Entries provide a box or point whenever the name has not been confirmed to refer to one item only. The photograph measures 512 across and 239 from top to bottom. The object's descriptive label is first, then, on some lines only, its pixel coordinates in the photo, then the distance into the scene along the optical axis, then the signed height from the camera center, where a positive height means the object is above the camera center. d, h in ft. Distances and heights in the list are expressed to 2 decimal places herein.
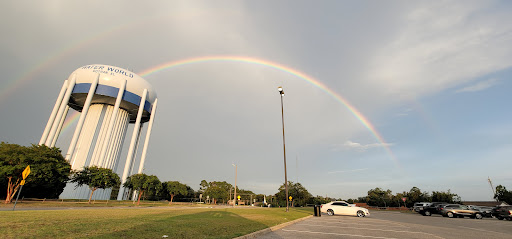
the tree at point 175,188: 215.31 +11.53
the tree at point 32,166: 93.61 +13.18
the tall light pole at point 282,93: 81.66 +39.39
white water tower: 161.89 +64.13
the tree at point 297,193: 256.03 +11.04
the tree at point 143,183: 159.74 +11.94
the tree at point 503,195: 156.29 +9.34
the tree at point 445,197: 164.96 +6.84
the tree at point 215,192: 299.34 +13.43
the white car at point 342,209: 73.56 -1.51
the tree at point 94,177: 133.08 +12.26
